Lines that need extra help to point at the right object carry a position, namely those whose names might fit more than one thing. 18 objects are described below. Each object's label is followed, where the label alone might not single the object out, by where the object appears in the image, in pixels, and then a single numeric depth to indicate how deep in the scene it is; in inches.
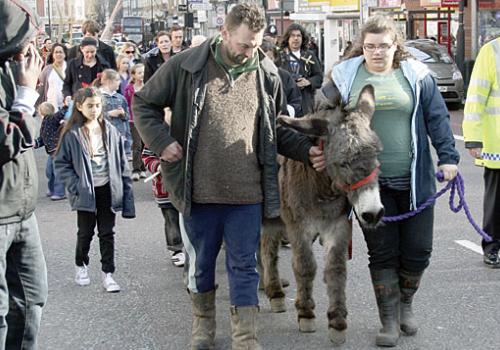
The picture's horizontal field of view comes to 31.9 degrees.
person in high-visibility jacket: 281.6
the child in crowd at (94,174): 272.2
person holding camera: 462.9
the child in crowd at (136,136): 505.7
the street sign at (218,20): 1513.3
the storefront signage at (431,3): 1300.4
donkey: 197.5
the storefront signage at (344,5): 1584.6
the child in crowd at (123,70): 531.0
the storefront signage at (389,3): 1199.6
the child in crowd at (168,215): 282.8
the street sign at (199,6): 1694.1
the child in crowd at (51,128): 386.6
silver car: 896.9
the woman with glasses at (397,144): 211.8
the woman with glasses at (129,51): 625.0
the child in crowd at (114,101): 430.0
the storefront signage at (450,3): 1133.1
